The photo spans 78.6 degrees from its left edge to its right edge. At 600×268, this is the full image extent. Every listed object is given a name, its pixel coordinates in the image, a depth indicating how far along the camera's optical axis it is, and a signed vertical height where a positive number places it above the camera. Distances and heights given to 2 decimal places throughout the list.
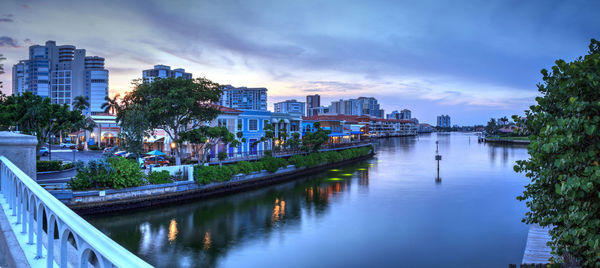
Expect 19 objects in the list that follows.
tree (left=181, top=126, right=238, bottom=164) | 32.00 -0.47
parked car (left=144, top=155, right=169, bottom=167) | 33.88 -2.93
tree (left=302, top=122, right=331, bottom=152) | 48.78 -1.16
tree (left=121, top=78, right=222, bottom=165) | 31.77 +2.73
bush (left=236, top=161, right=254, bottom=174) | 34.52 -3.40
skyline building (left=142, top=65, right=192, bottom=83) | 180.50 +30.05
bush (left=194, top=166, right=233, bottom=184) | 29.61 -3.58
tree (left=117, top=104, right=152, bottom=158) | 30.73 +0.12
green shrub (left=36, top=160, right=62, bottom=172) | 27.44 -2.71
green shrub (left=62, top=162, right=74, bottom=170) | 29.32 -2.89
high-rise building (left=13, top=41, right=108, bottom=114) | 150.75 +23.57
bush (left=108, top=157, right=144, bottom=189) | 23.89 -2.91
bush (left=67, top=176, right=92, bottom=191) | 22.67 -3.31
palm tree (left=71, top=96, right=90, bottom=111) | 73.41 +5.77
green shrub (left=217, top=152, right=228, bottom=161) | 33.59 -2.31
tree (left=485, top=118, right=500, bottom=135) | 156.05 +2.28
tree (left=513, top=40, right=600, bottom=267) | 5.82 -0.37
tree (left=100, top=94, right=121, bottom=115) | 68.55 +5.16
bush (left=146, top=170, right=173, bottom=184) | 26.52 -3.43
